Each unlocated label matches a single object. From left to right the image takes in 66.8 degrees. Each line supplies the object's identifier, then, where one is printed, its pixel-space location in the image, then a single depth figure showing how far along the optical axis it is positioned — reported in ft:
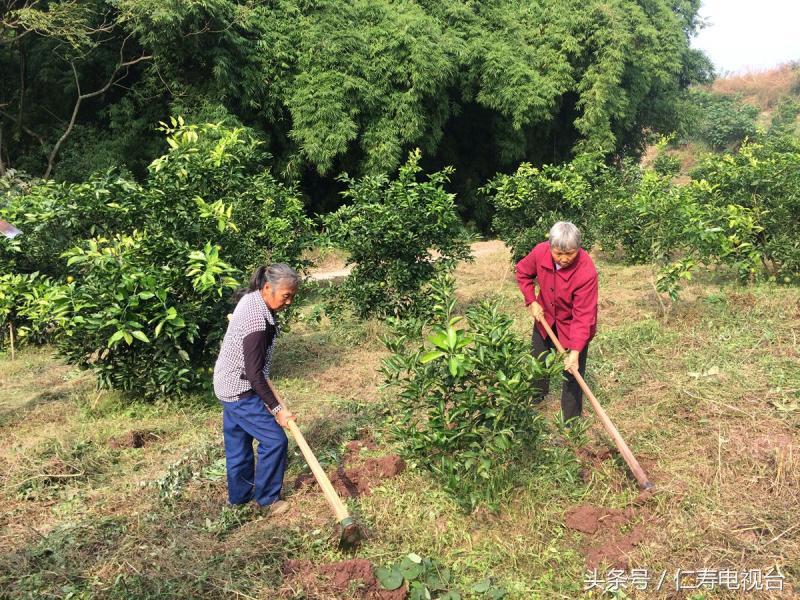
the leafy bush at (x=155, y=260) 14.64
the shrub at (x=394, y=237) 20.92
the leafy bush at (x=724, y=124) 95.14
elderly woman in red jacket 11.98
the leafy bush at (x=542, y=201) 30.32
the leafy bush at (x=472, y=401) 9.65
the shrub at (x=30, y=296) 15.60
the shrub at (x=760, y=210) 23.13
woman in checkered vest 10.19
